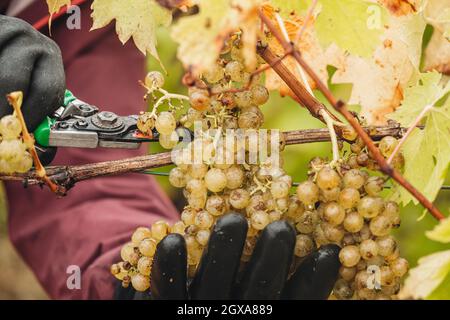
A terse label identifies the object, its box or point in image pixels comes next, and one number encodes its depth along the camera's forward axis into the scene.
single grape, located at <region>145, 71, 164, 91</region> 0.65
